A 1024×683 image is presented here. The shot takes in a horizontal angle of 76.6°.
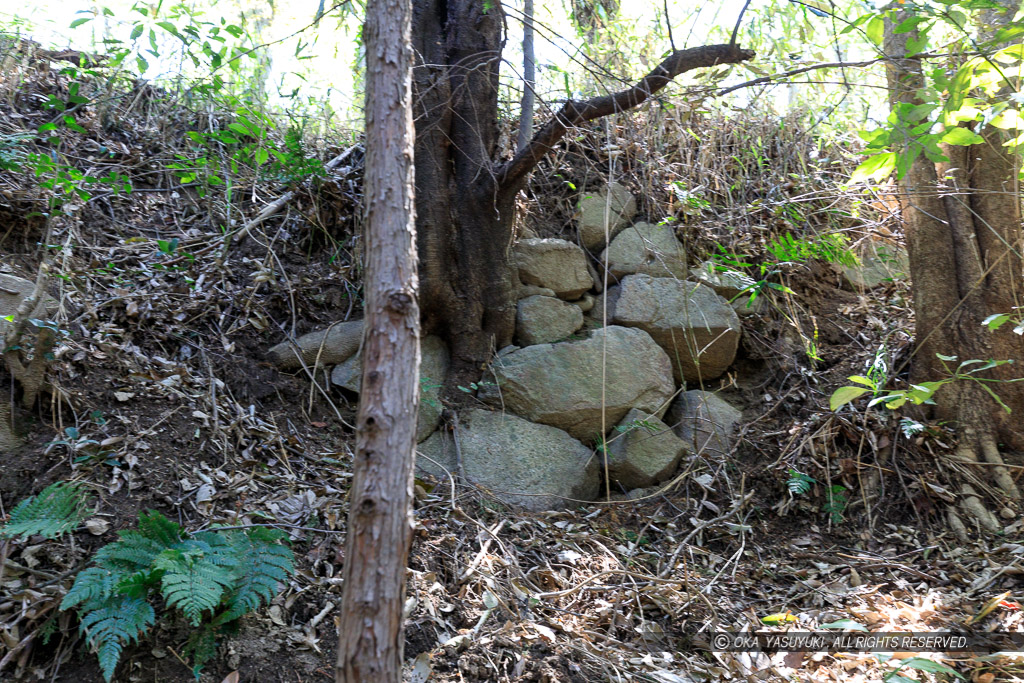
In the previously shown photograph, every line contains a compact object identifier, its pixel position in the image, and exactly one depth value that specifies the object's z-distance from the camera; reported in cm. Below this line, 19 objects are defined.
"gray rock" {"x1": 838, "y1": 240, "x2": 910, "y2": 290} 478
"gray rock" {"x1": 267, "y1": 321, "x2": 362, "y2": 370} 381
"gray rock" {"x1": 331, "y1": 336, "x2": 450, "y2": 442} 378
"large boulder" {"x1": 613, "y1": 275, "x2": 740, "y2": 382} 441
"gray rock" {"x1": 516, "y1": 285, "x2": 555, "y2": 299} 433
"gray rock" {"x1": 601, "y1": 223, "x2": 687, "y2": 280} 463
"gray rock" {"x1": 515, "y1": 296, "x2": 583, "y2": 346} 425
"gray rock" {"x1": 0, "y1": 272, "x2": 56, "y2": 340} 310
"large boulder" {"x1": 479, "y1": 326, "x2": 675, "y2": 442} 398
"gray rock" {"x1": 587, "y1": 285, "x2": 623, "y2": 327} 449
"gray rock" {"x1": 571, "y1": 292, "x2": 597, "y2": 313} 453
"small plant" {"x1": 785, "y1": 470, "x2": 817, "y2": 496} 363
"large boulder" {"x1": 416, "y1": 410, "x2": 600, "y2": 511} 364
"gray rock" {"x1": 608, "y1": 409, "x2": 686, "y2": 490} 394
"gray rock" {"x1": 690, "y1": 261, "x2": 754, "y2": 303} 456
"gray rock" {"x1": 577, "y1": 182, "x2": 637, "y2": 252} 468
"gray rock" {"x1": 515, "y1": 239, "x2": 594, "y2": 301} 441
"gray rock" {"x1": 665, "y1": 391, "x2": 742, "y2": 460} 411
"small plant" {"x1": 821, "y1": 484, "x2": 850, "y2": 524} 361
